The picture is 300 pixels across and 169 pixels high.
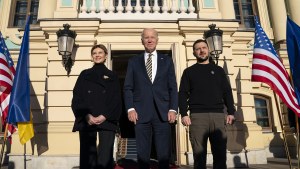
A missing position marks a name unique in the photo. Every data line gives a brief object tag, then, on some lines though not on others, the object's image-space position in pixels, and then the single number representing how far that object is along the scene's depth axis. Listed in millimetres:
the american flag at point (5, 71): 5488
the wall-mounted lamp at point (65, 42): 6453
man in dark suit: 2990
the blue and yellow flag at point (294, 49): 4879
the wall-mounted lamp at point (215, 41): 6676
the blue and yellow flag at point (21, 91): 5316
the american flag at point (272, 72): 5211
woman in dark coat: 3256
